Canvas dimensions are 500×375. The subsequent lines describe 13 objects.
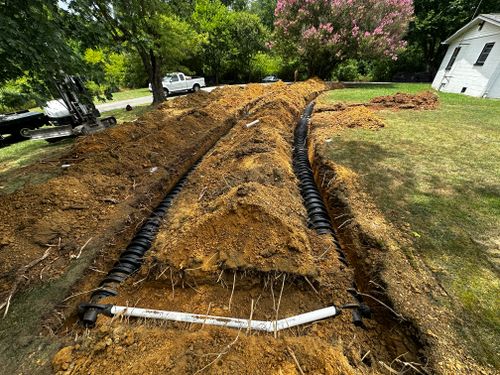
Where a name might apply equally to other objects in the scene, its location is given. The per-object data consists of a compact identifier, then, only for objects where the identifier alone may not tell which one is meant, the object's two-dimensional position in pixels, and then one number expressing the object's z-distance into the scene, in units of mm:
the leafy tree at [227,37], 22078
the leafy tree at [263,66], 26797
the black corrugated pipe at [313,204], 2299
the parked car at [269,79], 24609
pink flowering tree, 14250
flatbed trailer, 7750
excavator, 6345
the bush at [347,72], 24906
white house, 11586
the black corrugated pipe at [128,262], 2330
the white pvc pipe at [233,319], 2115
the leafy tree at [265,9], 37844
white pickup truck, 17330
